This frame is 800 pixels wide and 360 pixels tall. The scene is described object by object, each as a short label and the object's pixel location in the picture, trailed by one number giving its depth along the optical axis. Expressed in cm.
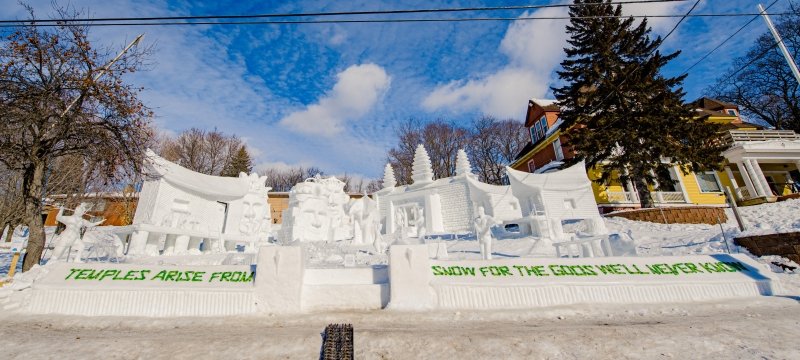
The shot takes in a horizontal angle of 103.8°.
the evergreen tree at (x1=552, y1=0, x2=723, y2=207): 1666
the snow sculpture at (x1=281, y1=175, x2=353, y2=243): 1675
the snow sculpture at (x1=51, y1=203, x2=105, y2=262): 711
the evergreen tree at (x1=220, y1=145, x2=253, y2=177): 3464
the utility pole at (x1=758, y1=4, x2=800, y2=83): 1046
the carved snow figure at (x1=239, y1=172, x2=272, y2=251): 1556
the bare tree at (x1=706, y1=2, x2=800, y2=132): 2377
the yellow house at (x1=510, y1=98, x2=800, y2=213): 2005
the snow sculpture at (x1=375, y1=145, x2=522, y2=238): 1762
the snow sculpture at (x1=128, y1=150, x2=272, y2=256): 1143
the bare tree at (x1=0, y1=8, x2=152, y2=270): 738
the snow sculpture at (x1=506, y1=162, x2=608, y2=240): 1577
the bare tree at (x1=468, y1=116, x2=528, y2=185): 3481
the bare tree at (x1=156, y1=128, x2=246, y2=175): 3017
